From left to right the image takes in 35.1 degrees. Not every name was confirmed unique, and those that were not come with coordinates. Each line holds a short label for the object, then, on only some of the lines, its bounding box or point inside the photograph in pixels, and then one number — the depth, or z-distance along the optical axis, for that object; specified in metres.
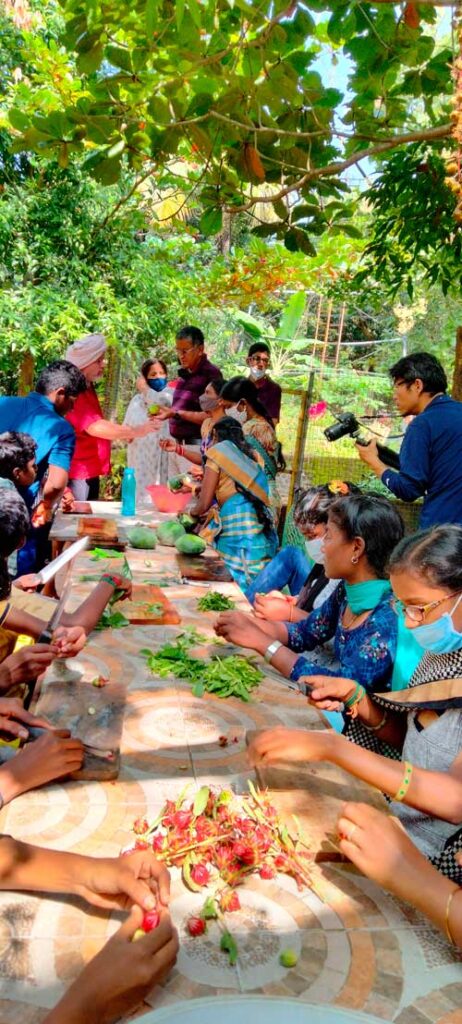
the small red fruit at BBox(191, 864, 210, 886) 1.29
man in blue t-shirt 4.01
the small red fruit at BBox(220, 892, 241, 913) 1.25
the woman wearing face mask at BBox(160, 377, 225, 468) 5.03
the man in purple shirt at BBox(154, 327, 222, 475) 6.11
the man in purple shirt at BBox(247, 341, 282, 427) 6.84
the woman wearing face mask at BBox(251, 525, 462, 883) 1.53
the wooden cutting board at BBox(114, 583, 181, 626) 2.80
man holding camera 3.81
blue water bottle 4.84
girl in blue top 2.41
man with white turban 5.06
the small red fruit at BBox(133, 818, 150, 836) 1.43
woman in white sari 6.28
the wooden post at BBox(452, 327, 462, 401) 5.75
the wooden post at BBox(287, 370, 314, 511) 7.50
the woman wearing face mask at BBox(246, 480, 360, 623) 3.36
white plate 0.95
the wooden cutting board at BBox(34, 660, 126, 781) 1.65
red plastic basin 5.08
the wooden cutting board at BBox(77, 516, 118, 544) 4.05
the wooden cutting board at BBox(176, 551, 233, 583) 3.57
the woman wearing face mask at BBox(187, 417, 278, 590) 4.45
